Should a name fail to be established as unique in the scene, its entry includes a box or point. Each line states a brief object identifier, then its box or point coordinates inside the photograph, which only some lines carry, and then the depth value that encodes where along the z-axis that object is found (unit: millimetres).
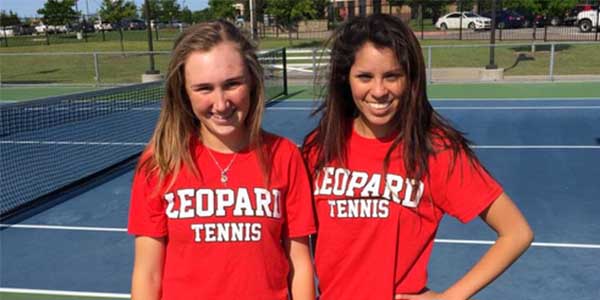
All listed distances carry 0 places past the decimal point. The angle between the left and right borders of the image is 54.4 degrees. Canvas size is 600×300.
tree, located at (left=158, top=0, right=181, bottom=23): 48062
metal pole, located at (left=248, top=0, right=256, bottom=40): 22200
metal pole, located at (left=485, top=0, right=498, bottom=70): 17883
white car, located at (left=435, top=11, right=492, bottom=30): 35188
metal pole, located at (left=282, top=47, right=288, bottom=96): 16403
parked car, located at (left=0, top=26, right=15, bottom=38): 51031
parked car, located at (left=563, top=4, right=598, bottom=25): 33738
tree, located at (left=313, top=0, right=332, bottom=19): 38006
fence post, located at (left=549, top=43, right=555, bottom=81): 16275
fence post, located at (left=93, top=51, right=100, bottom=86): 19156
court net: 7988
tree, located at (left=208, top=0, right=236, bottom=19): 40594
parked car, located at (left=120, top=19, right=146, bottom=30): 51500
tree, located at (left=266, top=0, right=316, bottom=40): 34250
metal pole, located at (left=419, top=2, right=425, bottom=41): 30120
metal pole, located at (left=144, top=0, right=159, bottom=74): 20234
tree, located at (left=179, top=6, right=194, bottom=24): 50375
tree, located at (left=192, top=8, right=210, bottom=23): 48925
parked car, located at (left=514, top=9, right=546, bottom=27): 35281
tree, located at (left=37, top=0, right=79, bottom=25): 41828
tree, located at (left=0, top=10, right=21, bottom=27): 52062
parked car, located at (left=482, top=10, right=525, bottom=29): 35375
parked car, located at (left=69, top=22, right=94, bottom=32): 43925
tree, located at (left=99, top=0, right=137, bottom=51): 34719
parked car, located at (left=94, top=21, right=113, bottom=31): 51506
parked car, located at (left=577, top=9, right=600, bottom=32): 29906
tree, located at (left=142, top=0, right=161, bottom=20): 46725
